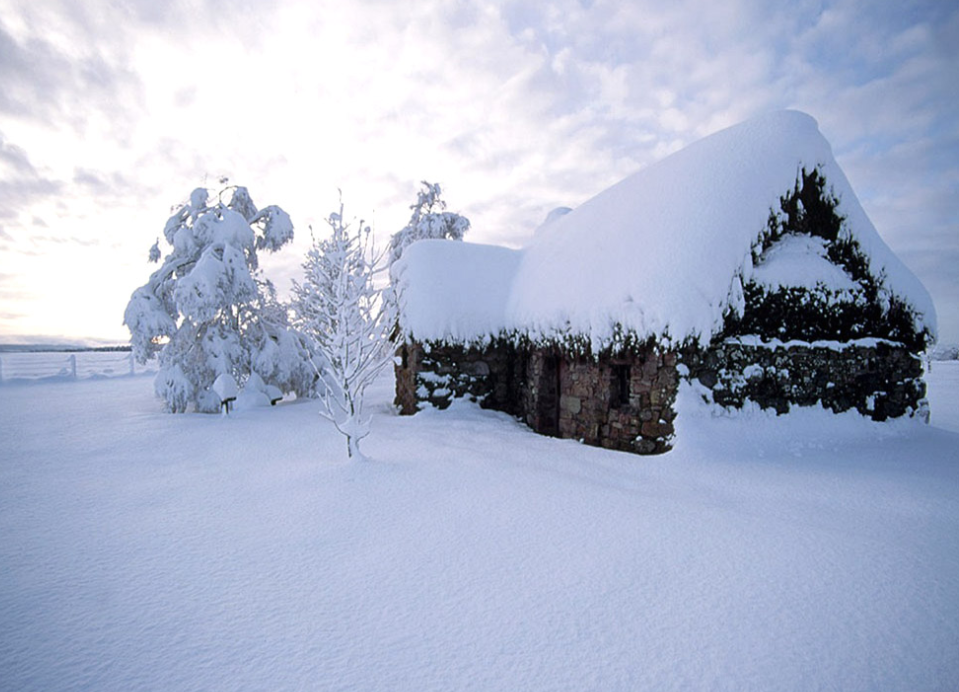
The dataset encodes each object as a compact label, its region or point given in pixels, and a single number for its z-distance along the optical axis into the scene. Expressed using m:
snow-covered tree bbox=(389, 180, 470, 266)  19.62
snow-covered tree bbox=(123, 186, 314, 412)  10.51
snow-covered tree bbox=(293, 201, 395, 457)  5.70
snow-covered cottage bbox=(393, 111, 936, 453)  6.05
